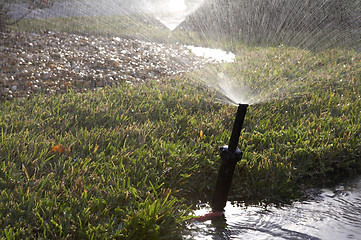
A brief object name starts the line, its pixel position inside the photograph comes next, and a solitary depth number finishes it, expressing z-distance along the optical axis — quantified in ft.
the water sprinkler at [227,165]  7.59
